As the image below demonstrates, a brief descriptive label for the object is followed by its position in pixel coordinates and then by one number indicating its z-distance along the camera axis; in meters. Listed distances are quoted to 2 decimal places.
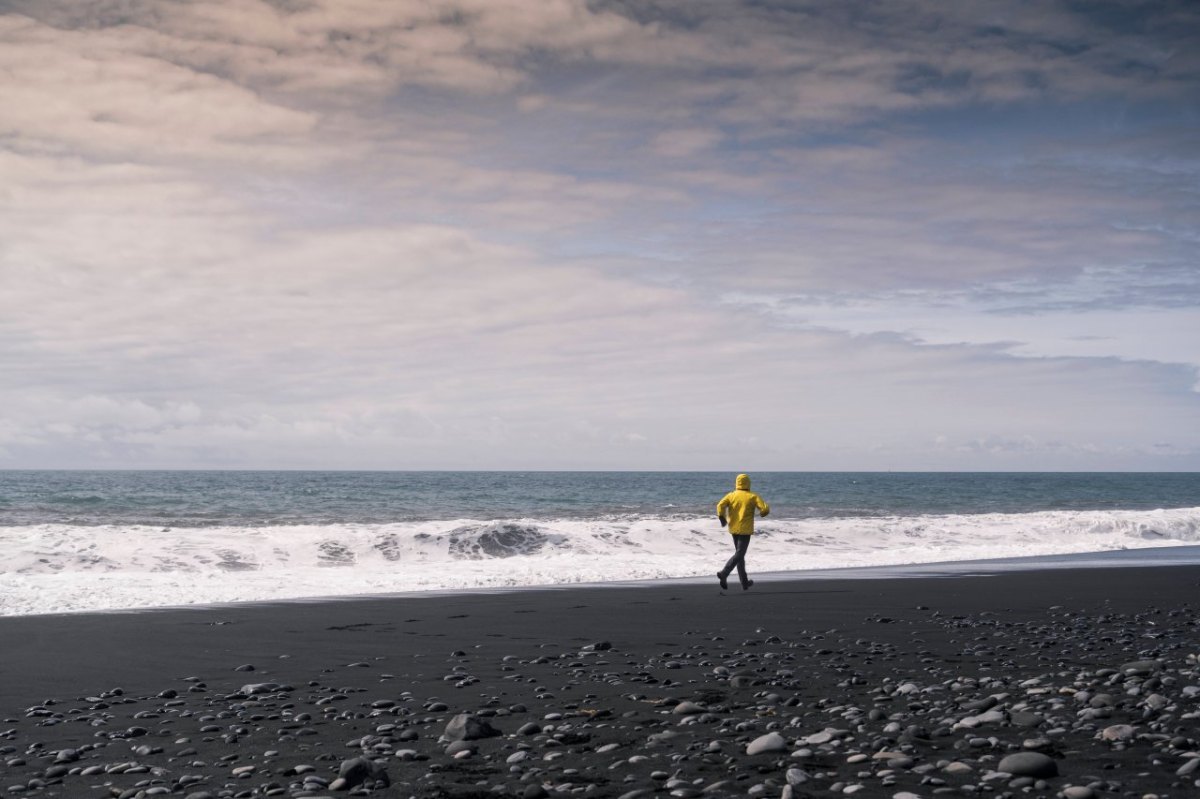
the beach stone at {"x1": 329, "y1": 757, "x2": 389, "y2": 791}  5.25
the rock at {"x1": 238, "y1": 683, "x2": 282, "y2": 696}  8.17
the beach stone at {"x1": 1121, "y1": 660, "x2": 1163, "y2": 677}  7.99
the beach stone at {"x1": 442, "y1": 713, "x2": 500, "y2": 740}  6.32
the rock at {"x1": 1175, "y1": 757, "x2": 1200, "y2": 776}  4.98
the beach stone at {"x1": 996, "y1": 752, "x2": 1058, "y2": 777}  5.02
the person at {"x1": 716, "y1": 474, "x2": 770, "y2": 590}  16.88
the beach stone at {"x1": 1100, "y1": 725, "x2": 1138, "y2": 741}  5.74
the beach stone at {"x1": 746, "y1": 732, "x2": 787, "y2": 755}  5.73
